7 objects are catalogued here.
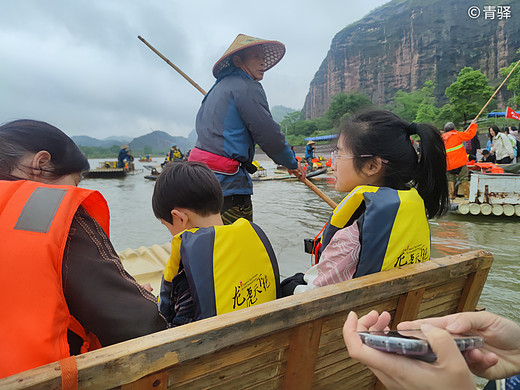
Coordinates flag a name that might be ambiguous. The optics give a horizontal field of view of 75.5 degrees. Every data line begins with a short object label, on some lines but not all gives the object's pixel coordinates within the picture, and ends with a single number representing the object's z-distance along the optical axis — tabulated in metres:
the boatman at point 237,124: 2.60
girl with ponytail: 1.44
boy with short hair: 1.28
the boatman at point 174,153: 20.08
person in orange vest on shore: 6.96
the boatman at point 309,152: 17.60
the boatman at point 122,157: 20.12
